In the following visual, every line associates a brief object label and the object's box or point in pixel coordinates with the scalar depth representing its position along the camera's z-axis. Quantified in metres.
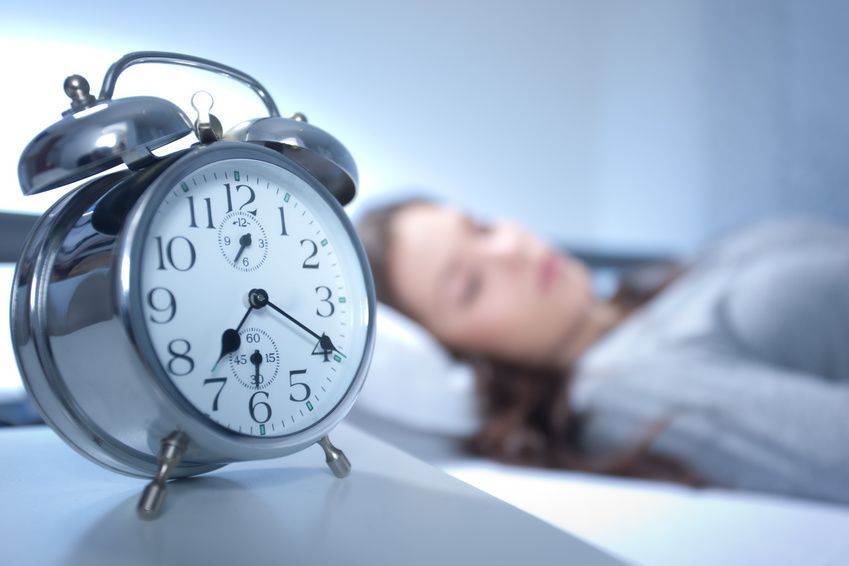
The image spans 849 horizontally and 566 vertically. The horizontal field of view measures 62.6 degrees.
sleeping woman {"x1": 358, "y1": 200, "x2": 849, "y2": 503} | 0.96
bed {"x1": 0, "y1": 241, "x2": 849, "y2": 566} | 0.66
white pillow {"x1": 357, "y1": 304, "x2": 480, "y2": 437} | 1.17
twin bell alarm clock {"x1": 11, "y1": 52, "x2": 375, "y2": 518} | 0.37
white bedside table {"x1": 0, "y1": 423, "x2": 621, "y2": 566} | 0.32
